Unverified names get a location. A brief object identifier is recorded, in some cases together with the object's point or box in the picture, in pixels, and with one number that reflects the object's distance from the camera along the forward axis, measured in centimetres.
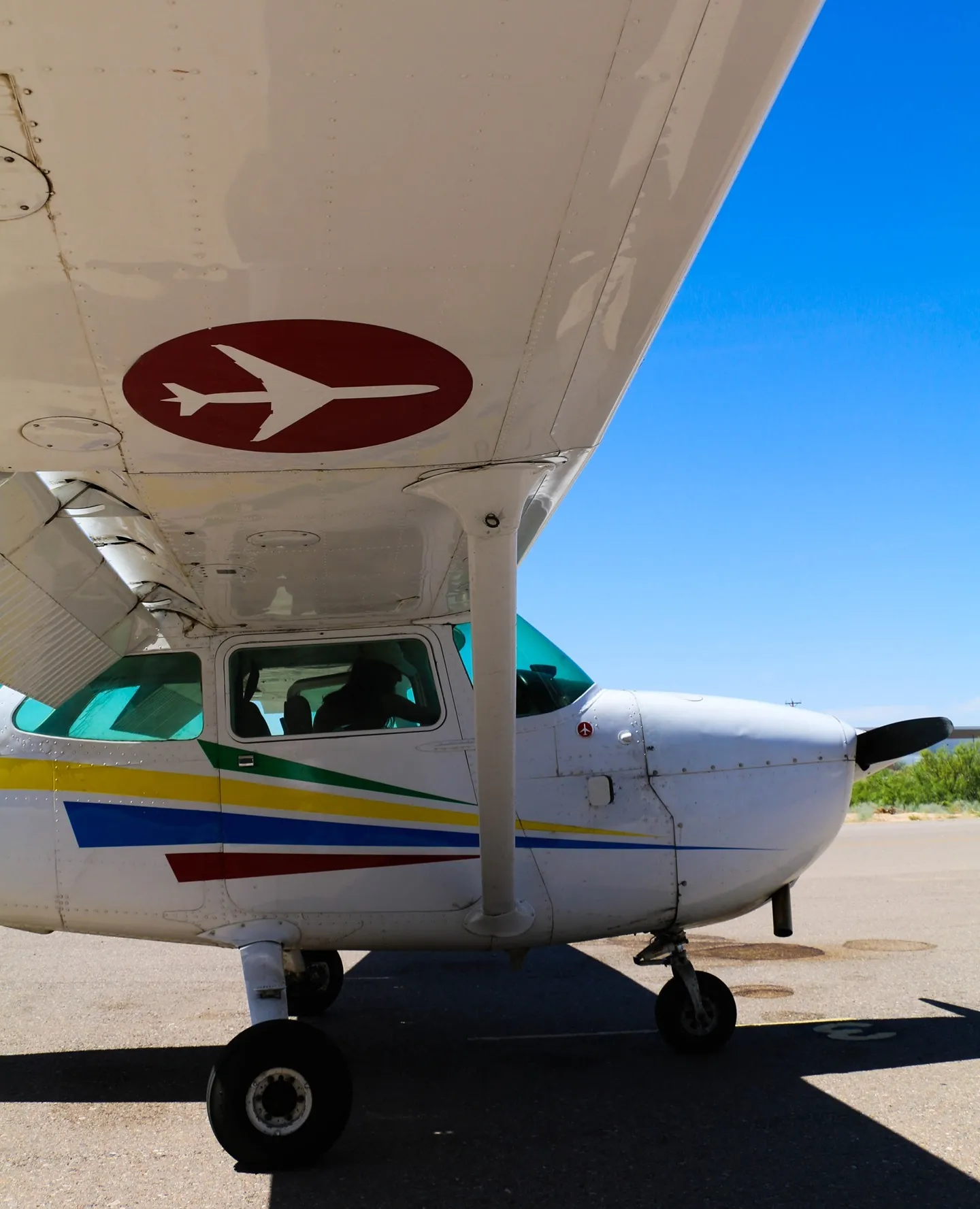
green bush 2595
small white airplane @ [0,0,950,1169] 180
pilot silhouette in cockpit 533
